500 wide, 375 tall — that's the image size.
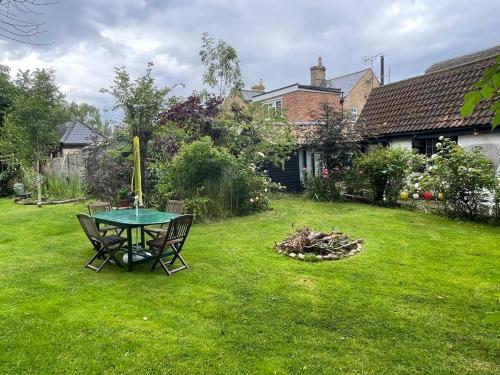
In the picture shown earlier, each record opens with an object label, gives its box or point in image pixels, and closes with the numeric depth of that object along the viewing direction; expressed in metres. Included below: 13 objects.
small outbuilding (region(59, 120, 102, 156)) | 26.06
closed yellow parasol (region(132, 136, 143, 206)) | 6.75
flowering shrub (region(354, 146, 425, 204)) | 11.48
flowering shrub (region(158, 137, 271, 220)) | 10.19
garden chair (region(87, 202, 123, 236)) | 7.49
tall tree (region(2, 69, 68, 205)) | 13.29
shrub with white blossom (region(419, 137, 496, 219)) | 9.02
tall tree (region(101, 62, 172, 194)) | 11.07
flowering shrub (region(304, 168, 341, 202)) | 13.36
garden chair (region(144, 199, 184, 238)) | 7.66
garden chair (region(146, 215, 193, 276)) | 5.72
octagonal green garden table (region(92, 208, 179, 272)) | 5.80
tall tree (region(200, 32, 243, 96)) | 14.25
